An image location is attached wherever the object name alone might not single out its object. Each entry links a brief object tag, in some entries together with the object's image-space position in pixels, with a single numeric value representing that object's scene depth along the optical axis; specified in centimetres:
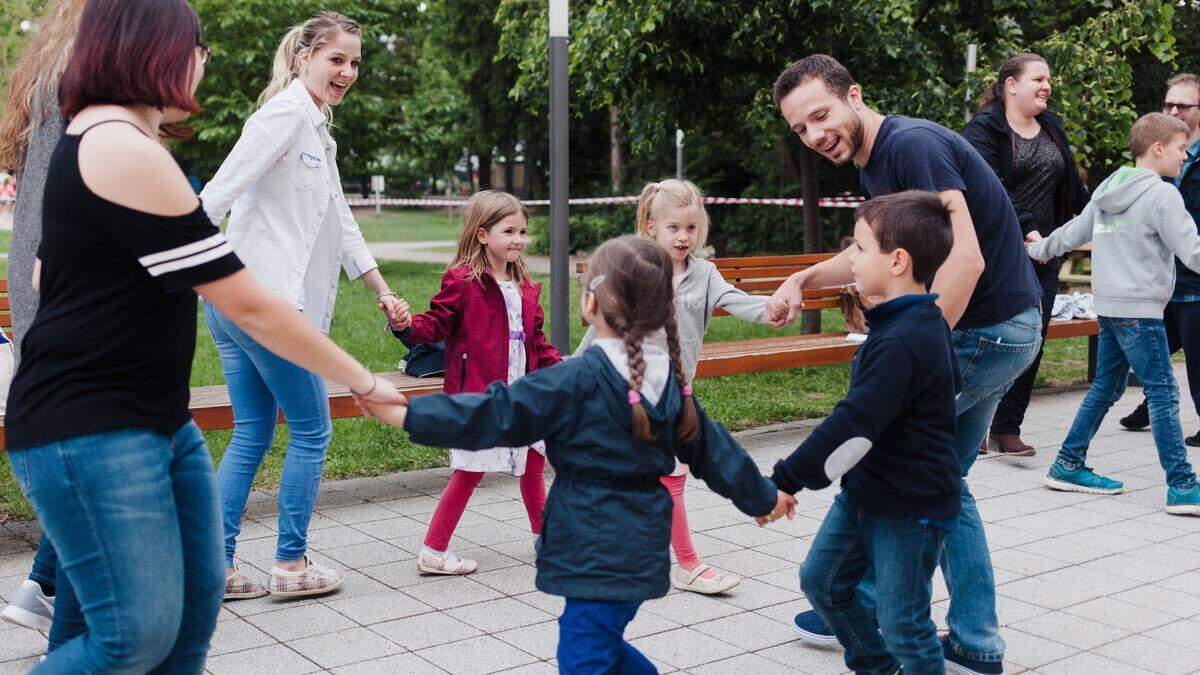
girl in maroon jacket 468
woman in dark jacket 641
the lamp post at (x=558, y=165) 647
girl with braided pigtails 270
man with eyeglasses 626
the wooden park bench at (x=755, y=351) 550
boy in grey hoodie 579
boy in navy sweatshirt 306
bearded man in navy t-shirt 366
